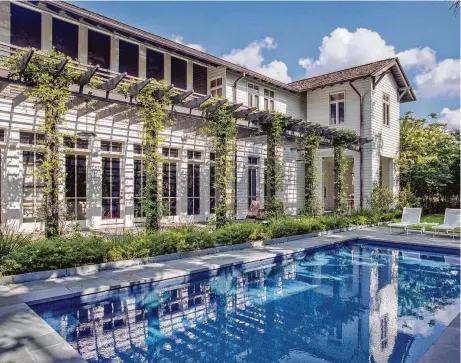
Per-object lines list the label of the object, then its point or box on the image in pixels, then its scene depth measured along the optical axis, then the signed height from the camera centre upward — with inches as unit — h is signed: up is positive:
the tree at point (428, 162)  721.6 +52.6
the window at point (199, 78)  552.7 +179.7
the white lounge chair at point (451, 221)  446.1 -45.6
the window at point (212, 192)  578.2 -6.8
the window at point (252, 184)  639.8 +7.1
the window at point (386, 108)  696.8 +161.7
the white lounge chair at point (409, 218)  485.8 -46.0
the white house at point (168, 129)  384.5 +89.3
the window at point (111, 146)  459.5 +57.1
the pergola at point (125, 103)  290.0 +92.4
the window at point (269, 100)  643.6 +166.6
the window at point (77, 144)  425.4 +57.0
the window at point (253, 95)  612.4 +166.5
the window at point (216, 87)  566.5 +168.8
